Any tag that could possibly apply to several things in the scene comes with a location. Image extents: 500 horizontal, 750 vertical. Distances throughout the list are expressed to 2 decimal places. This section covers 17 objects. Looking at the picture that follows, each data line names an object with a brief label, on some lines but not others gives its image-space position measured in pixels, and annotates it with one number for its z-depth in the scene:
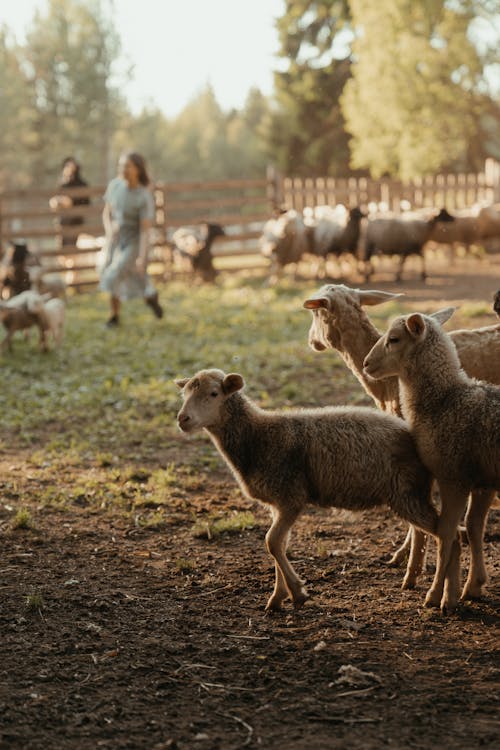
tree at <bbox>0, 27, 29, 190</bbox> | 55.19
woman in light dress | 13.84
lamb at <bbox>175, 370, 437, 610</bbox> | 4.95
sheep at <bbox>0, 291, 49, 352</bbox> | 12.40
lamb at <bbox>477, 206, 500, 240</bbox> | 22.00
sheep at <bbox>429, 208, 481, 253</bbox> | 20.89
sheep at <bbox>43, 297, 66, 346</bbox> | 12.77
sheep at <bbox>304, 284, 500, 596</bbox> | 6.22
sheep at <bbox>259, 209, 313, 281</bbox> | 20.14
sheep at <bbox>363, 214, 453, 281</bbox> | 19.89
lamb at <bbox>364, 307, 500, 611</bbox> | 4.75
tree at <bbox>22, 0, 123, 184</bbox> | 58.88
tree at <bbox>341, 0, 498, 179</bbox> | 27.28
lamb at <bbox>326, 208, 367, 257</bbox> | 19.98
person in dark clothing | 22.12
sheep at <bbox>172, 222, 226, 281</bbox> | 21.95
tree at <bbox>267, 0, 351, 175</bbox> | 43.38
